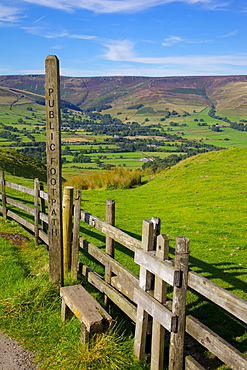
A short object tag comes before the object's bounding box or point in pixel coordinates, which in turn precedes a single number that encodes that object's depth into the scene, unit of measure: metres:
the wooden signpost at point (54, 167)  6.07
